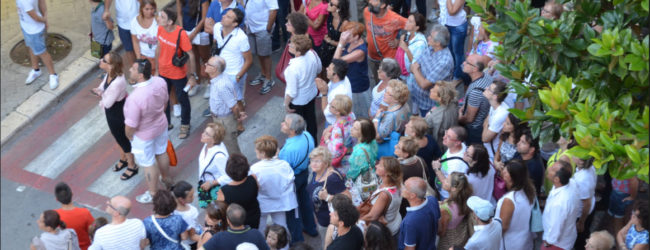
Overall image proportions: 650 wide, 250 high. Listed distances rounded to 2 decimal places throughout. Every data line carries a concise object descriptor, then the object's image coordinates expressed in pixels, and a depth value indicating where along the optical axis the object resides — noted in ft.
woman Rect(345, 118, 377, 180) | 45.34
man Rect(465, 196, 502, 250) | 39.83
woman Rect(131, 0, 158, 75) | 61.31
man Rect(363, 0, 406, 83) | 59.21
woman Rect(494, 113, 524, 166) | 46.47
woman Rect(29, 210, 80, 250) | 42.65
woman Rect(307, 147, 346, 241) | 44.42
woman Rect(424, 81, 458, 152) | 49.60
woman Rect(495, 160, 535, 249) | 41.86
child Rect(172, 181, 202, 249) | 43.21
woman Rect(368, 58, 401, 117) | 52.21
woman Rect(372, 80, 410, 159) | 49.57
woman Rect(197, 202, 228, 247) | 42.68
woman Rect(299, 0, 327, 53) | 62.08
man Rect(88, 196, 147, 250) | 41.52
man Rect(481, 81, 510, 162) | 48.16
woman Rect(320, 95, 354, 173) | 48.62
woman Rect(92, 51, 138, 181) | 52.75
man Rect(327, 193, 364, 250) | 39.17
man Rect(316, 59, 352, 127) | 52.39
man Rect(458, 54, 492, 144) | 51.03
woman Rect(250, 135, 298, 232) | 45.91
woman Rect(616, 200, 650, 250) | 38.93
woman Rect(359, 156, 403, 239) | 42.50
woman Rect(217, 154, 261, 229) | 43.96
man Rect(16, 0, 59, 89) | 64.49
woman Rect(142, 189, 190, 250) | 42.06
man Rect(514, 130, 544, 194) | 45.19
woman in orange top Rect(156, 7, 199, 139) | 58.65
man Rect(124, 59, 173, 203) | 51.29
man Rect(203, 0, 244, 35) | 62.13
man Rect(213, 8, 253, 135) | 58.39
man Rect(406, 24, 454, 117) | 53.72
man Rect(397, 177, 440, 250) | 40.75
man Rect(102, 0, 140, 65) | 65.77
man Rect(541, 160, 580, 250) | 41.06
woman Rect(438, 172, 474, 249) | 42.04
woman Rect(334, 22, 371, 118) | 56.80
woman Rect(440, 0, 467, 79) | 62.34
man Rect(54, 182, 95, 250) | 45.03
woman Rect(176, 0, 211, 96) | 65.21
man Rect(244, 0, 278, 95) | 64.69
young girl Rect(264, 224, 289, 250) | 41.63
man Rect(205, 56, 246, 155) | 53.83
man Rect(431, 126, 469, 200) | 45.24
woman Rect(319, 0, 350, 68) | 59.52
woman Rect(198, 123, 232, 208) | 48.21
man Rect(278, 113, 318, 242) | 47.98
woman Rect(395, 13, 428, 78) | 56.29
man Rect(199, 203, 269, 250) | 40.29
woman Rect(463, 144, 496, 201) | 43.75
